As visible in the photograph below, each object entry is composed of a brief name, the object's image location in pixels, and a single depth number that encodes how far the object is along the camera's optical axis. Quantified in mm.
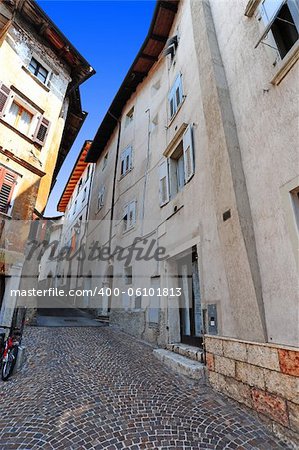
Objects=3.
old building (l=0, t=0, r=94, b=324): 8148
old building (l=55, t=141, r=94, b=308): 18094
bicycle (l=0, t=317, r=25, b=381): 4518
